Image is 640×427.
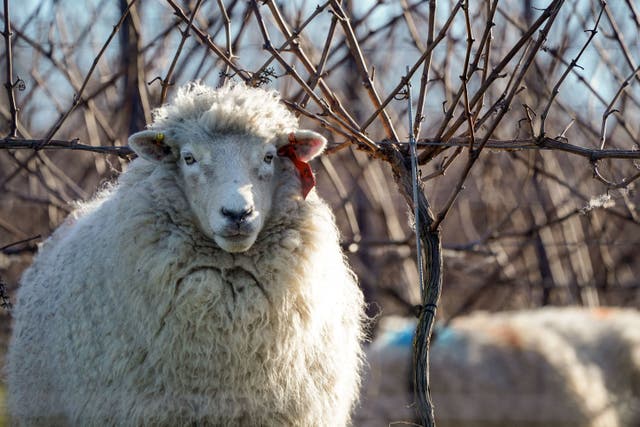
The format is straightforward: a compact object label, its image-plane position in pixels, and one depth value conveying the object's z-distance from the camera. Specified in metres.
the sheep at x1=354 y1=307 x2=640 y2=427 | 14.45
